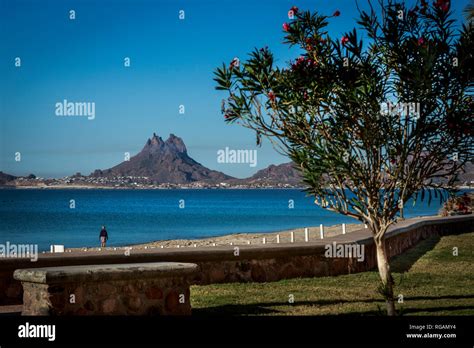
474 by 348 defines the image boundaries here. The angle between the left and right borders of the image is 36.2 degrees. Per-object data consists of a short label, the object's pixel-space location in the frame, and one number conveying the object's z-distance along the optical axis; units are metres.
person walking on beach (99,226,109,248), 44.47
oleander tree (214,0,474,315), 10.87
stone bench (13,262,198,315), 8.69
